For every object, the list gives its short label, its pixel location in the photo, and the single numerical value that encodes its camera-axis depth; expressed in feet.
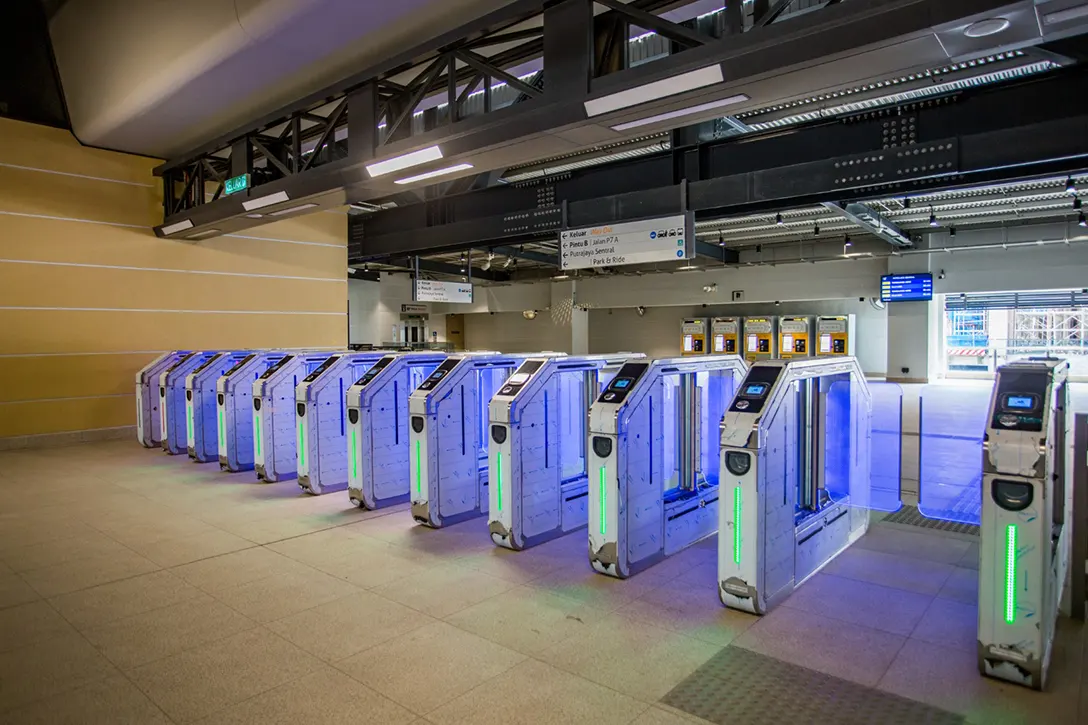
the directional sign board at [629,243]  22.24
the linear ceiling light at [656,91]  12.00
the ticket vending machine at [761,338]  54.65
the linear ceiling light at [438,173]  17.96
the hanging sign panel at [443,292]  38.65
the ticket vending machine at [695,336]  58.39
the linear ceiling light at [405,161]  17.26
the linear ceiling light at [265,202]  22.08
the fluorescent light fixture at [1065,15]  8.98
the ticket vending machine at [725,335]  56.29
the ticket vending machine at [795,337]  52.90
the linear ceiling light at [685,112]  12.68
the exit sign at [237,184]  23.21
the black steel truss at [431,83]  13.47
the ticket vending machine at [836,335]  50.90
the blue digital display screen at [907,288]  45.62
